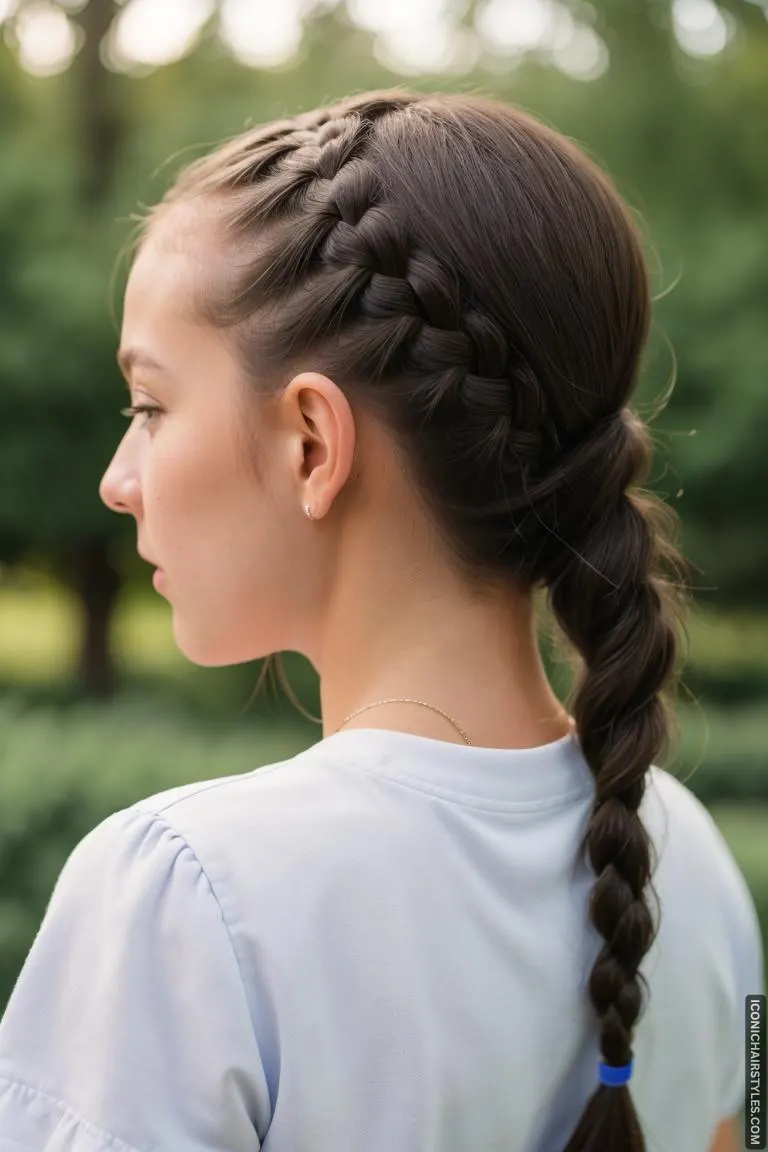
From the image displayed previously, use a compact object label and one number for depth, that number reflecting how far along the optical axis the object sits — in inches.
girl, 41.9
